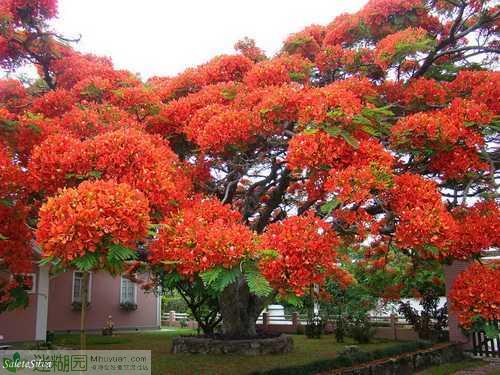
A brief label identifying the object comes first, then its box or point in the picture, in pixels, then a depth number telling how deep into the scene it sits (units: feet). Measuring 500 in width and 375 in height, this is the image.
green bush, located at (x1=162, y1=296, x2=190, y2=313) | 96.68
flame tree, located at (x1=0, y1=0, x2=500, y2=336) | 14.92
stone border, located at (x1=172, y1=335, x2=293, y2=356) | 35.83
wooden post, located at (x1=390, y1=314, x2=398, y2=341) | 49.16
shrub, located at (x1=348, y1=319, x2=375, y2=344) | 46.06
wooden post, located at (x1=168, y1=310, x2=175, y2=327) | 83.10
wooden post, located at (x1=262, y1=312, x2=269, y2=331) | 65.10
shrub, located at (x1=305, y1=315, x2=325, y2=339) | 53.52
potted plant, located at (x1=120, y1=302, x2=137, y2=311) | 64.85
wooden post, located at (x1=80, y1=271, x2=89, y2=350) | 16.78
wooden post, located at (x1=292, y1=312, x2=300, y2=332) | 61.44
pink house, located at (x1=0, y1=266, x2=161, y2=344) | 43.29
